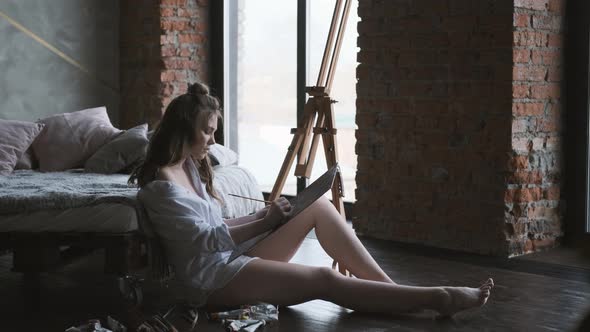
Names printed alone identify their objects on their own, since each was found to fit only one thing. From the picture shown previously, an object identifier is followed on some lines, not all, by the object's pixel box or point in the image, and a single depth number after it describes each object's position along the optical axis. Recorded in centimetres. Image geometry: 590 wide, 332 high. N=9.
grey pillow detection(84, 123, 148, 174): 457
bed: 327
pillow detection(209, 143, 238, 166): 471
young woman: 309
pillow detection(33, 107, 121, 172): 479
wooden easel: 416
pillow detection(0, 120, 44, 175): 462
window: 570
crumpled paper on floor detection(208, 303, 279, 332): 303
